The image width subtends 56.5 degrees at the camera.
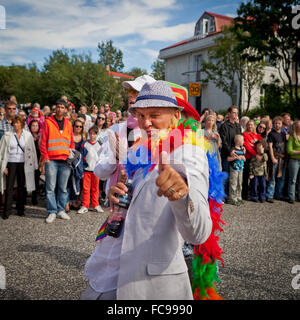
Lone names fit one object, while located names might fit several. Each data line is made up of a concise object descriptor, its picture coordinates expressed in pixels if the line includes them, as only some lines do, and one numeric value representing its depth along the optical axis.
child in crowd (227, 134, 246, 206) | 6.91
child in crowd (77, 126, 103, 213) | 6.09
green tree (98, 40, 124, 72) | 54.34
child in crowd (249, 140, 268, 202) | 7.30
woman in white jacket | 5.50
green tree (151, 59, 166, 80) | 49.24
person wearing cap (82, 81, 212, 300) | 1.21
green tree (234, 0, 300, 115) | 12.41
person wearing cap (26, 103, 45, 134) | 7.87
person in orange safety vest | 5.40
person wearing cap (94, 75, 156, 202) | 1.96
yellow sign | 8.26
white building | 25.88
